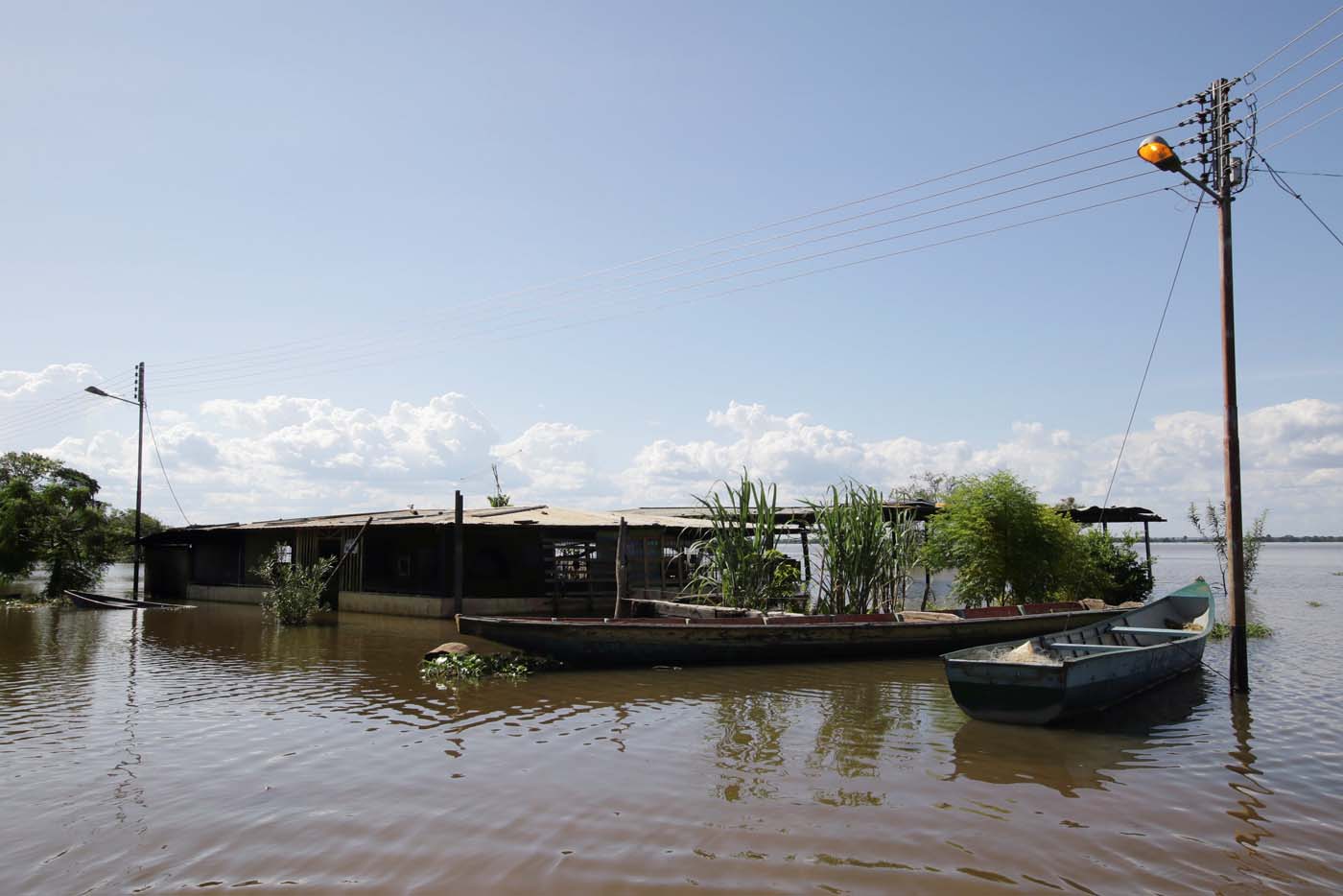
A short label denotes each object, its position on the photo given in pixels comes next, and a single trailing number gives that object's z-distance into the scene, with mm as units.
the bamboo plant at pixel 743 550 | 14555
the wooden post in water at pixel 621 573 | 15711
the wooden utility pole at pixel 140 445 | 27734
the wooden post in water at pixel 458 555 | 19625
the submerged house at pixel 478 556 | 21281
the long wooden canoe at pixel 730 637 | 12398
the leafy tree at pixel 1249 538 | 24002
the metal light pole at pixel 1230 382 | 10227
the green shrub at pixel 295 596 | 19844
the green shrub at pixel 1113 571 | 19281
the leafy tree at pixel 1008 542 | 17047
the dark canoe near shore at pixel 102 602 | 24641
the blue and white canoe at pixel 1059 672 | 8875
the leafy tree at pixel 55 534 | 28469
